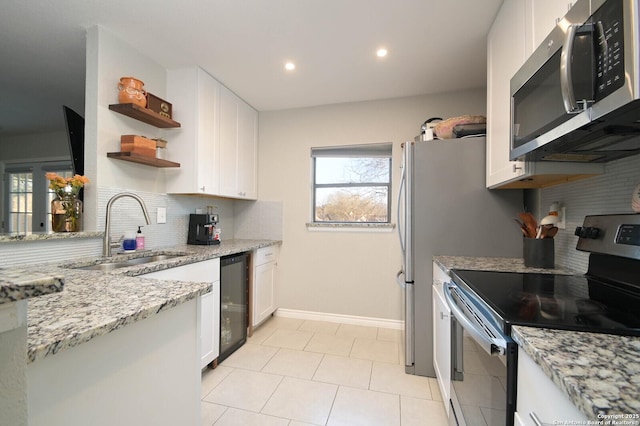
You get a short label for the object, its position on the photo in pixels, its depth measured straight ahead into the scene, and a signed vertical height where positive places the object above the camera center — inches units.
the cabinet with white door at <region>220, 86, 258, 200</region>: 107.8 +28.3
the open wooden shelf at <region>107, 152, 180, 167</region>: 76.0 +15.6
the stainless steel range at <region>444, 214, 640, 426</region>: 30.6 -11.6
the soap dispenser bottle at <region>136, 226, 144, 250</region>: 82.6 -8.5
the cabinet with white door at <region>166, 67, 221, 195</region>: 94.0 +28.1
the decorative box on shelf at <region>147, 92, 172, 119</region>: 84.3 +34.0
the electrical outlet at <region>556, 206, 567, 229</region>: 61.3 -0.2
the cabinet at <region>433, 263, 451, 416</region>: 59.0 -28.8
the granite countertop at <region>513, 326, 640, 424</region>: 17.7 -11.8
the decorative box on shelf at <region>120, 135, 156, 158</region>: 78.0 +19.5
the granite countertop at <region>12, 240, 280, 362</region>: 21.7 -10.4
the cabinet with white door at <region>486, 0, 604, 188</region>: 48.4 +30.7
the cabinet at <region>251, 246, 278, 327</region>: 107.4 -29.2
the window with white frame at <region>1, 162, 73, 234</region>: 159.9 +9.8
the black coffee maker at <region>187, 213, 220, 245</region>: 102.0 -6.2
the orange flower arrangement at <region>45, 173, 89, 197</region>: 67.8 +6.9
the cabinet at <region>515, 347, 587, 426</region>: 20.9 -15.7
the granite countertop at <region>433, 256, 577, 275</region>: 58.4 -11.4
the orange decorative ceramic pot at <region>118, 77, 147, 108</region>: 76.4 +34.0
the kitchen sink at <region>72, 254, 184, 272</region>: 68.2 -13.7
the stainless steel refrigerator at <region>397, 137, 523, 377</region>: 75.6 -0.7
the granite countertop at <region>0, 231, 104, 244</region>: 55.3 -5.6
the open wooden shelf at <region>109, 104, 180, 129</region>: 76.0 +28.8
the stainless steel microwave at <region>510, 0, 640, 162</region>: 25.9 +14.8
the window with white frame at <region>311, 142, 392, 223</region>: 120.7 +14.0
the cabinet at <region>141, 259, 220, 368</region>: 73.0 -26.3
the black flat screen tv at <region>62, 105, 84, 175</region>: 79.8 +21.6
